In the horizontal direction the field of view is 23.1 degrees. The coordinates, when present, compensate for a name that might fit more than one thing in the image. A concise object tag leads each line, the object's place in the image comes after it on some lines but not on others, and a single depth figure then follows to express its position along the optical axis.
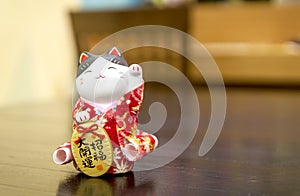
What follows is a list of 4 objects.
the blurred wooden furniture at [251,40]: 3.12
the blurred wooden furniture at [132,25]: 1.20
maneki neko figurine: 0.51
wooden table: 0.49
